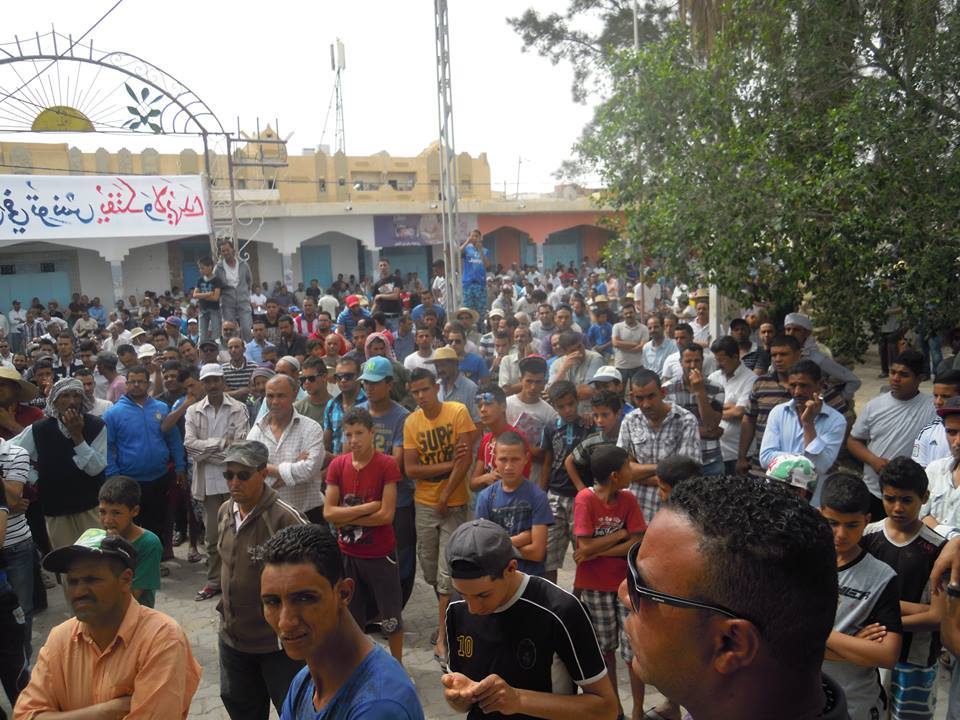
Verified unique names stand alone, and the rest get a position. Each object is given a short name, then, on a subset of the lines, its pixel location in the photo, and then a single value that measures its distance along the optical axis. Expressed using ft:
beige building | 85.46
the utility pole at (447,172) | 35.35
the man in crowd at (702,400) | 18.88
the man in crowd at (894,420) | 17.20
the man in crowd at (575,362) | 24.11
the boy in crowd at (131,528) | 13.41
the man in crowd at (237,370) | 26.58
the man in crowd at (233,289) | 38.83
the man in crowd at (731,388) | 20.47
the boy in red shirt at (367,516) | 16.11
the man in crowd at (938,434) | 15.30
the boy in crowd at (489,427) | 17.69
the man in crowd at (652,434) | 16.58
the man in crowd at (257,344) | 32.65
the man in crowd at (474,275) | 42.80
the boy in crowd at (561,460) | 17.13
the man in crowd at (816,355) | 20.86
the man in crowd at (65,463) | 18.79
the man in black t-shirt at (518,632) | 9.28
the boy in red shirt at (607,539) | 14.19
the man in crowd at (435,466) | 17.90
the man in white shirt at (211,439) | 21.34
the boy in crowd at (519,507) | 14.70
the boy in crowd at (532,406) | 19.29
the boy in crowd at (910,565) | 11.55
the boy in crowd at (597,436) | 16.99
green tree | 20.88
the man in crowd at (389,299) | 36.45
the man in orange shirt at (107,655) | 9.13
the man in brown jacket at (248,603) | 12.25
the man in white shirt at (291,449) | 18.62
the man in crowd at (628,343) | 31.09
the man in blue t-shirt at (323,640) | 7.79
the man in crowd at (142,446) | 21.58
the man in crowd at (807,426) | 16.61
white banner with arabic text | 52.95
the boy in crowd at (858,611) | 10.29
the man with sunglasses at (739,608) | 3.89
